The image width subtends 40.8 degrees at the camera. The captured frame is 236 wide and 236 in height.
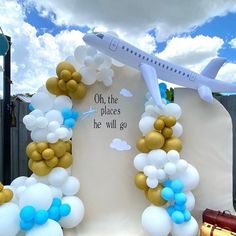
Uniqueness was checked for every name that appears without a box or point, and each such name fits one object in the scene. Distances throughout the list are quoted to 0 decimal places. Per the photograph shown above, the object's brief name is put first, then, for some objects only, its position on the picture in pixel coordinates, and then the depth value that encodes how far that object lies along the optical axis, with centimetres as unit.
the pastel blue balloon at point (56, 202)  286
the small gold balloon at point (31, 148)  298
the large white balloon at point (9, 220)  252
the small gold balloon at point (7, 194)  266
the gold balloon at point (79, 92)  312
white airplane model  302
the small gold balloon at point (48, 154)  290
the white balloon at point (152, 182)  288
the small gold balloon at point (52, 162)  295
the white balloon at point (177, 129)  305
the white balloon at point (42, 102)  310
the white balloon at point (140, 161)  301
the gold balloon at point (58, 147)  297
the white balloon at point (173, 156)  287
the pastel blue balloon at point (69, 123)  307
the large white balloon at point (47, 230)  260
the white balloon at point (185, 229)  288
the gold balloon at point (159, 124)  292
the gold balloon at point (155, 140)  290
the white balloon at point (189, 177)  296
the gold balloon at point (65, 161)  305
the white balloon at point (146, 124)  300
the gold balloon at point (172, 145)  296
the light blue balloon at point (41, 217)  260
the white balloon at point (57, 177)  297
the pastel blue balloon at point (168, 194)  280
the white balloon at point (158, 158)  288
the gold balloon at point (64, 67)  306
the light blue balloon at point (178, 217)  281
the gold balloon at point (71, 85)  303
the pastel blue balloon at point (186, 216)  287
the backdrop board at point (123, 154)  325
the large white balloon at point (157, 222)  283
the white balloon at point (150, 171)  286
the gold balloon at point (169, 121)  293
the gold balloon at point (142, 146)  300
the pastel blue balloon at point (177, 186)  283
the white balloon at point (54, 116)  301
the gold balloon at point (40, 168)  295
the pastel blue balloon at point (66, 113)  308
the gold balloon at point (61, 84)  305
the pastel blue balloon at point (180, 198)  281
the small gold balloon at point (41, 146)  292
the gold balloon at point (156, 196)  290
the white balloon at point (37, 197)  268
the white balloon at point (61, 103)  310
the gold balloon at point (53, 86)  310
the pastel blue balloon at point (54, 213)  279
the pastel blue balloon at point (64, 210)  286
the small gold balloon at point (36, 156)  294
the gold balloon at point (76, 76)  307
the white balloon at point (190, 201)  301
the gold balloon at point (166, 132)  295
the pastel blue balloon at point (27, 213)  255
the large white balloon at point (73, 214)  296
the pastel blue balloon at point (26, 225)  257
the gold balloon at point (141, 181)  300
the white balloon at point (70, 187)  304
